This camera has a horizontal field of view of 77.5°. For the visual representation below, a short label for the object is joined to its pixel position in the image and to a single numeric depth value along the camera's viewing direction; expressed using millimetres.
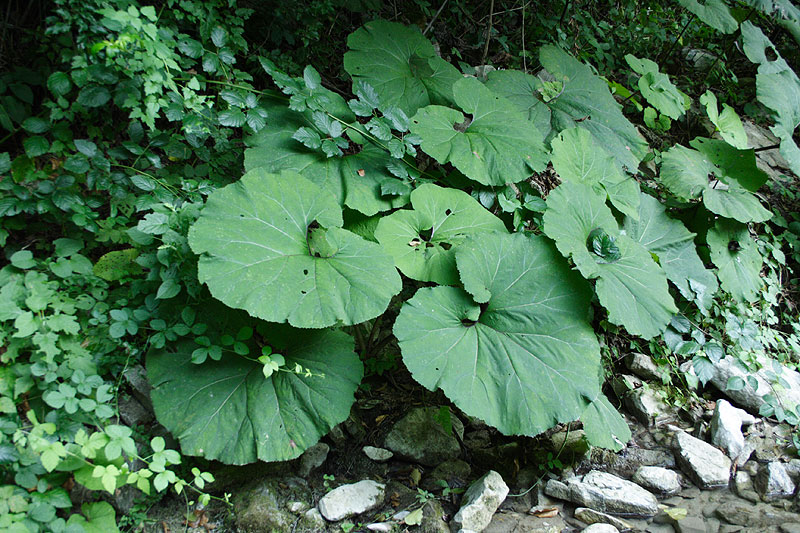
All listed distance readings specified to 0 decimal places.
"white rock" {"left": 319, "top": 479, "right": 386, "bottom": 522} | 1803
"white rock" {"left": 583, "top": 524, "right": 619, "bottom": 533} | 1761
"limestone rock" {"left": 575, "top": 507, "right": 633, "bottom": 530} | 1826
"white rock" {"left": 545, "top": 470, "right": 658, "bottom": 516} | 1885
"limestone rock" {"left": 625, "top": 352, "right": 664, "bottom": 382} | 2557
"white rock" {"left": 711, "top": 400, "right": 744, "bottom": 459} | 2248
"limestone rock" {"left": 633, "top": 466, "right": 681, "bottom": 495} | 2030
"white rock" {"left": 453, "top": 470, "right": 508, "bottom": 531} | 1772
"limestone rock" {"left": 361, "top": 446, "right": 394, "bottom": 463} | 2056
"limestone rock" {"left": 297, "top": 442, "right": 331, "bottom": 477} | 1964
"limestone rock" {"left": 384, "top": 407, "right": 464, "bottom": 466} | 2070
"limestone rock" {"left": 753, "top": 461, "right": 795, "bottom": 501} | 2078
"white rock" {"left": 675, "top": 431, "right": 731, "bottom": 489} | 2090
